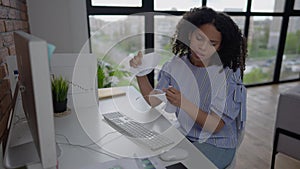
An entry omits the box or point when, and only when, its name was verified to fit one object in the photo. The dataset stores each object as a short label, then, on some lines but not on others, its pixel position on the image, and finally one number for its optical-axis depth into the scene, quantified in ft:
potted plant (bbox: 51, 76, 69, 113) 3.95
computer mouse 2.68
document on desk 2.54
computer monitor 1.38
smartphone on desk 2.56
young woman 3.43
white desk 2.76
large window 8.89
